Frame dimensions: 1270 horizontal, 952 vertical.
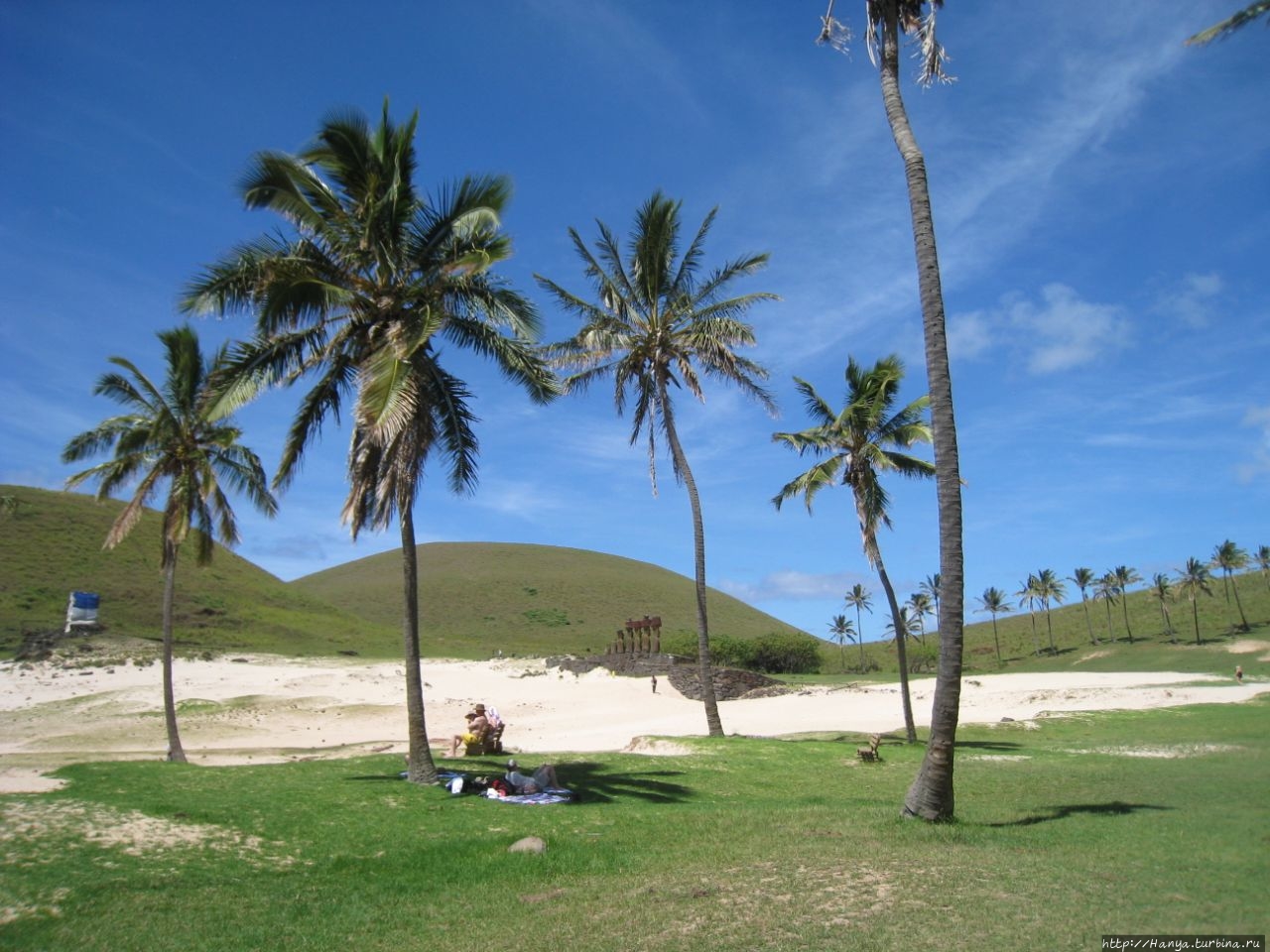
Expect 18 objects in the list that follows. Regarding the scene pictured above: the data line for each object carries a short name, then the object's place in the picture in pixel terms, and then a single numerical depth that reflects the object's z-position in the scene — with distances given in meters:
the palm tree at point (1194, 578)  84.25
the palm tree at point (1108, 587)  91.56
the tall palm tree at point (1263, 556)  89.38
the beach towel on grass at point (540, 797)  13.88
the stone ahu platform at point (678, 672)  43.06
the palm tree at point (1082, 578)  96.56
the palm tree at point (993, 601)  102.43
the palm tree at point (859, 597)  112.69
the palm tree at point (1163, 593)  86.62
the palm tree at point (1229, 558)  84.38
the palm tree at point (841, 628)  116.44
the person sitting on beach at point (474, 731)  21.06
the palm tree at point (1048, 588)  97.50
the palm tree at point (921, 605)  102.65
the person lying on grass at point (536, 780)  14.59
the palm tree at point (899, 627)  23.72
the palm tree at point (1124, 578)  90.12
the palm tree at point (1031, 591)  99.00
